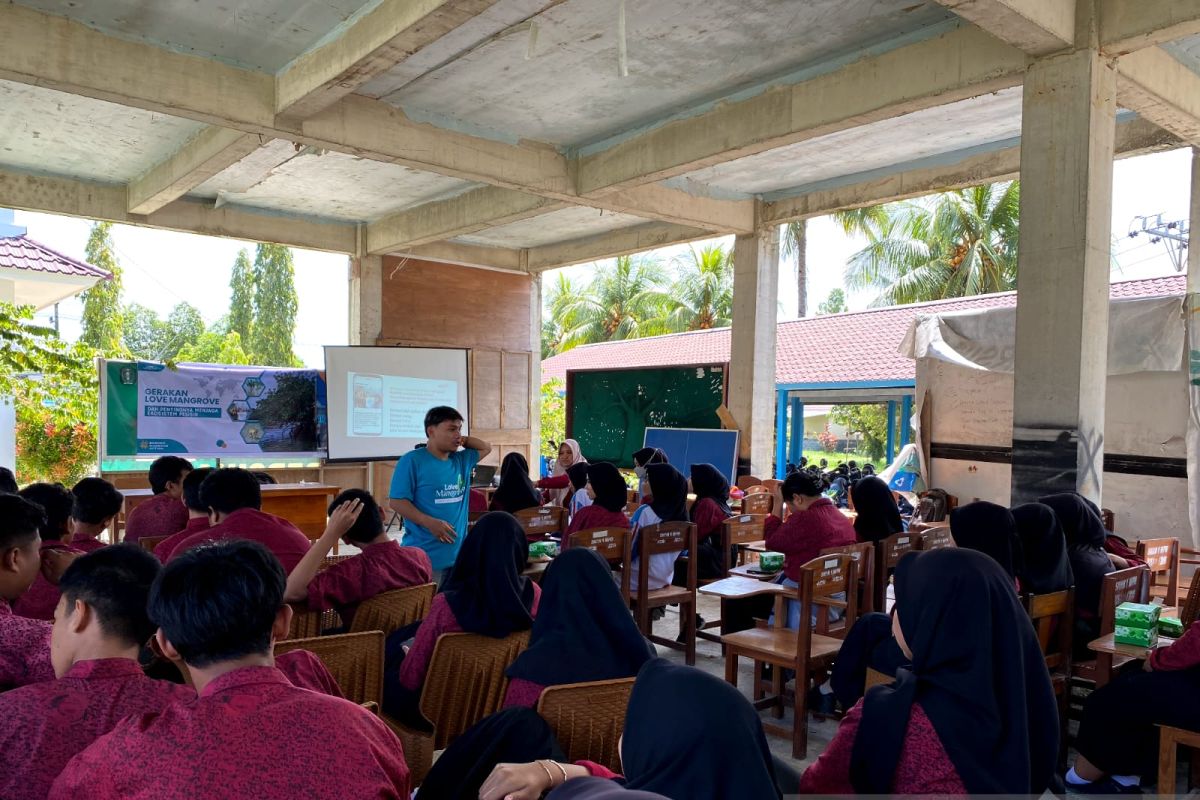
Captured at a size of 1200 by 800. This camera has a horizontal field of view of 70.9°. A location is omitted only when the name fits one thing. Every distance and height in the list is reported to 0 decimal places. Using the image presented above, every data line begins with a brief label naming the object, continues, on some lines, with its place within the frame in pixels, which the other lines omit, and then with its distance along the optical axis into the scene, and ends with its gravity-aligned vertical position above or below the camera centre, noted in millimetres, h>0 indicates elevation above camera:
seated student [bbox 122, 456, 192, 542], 4773 -811
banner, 9156 -450
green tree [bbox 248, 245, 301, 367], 34469 +2534
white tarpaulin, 6797 +418
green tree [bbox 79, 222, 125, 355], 26219 +2077
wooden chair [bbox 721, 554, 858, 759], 3730 -1243
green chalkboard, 10703 -356
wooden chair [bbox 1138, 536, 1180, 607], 4898 -1022
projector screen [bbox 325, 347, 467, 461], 10570 -249
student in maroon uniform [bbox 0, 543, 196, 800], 1562 -613
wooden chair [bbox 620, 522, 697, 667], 5000 -1254
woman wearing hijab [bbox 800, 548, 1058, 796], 1892 -751
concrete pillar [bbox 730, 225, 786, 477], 9688 +441
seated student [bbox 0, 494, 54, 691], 2504 -535
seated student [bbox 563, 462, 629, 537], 5668 -819
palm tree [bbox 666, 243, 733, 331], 28031 +2903
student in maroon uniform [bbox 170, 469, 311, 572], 3549 -637
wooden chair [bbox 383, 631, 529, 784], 2846 -1062
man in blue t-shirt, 4695 -631
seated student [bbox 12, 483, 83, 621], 3129 -598
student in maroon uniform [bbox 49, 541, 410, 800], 1310 -574
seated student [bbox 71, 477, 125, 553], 3842 -621
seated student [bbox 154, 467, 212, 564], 3740 -707
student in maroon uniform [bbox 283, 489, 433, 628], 3209 -784
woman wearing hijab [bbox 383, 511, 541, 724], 2887 -776
